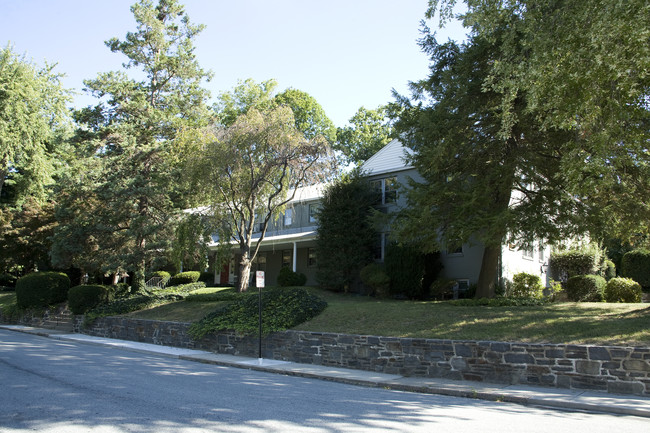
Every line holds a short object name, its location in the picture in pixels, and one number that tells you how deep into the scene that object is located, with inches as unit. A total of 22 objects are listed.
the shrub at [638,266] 868.0
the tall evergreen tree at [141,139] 898.1
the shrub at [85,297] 885.2
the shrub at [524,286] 783.7
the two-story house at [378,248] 855.7
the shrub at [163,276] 1262.3
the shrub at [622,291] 661.9
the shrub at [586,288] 708.7
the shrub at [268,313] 589.6
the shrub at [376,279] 851.1
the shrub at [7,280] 1649.9
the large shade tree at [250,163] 749.9
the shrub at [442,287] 828.0
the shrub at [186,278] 1252.4
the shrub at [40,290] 988.6
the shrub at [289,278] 1017.4
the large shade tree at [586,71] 340.2
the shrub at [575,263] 880.3
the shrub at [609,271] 955.7
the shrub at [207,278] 1317.7
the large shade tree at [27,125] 1208.8
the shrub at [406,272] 836.0
